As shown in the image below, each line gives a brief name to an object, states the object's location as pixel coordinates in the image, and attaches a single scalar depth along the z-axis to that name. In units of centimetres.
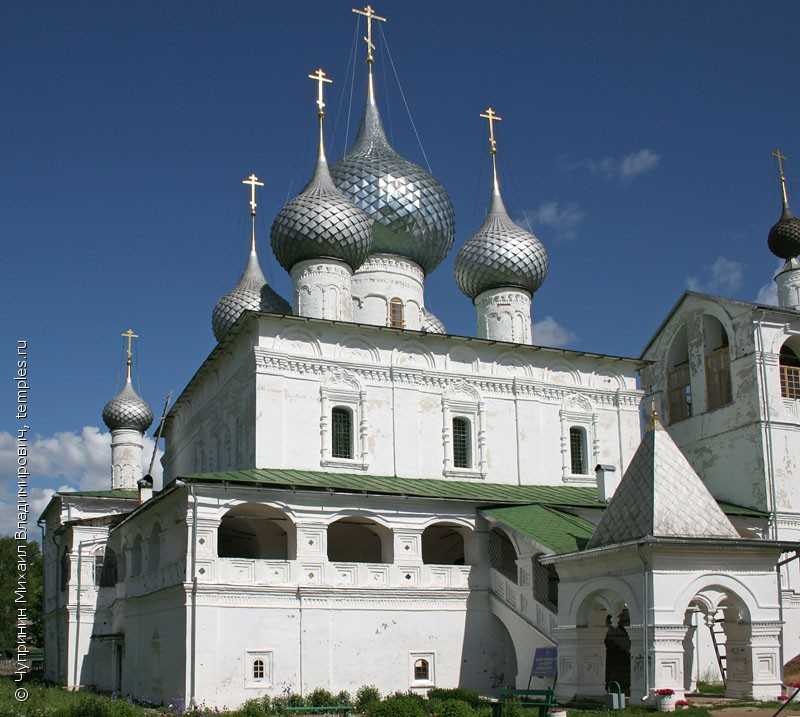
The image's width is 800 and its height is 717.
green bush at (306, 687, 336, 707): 1861
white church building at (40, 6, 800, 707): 1695
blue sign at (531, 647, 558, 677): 1817
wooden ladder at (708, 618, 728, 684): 1960
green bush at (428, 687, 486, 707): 1733
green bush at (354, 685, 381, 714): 1845
